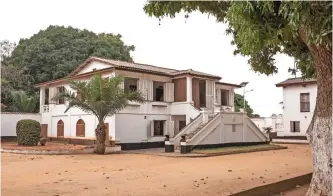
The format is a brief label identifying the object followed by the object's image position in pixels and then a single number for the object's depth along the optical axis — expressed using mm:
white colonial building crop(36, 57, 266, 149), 23062
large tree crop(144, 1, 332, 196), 5375
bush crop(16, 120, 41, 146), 23141
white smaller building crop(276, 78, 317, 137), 32062
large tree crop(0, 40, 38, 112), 34188
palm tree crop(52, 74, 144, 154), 19375
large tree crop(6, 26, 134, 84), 35656
